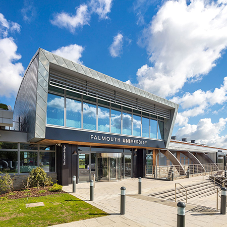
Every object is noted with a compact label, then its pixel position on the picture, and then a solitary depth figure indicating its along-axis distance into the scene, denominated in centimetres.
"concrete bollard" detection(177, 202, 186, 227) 525
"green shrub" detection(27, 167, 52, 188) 1287
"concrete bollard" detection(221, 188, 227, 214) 791
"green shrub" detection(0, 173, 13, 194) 1166
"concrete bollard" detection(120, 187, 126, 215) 764
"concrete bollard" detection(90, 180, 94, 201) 980
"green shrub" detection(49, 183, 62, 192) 1171
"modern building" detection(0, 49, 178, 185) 1285
